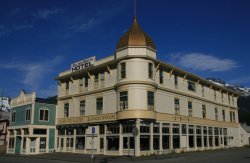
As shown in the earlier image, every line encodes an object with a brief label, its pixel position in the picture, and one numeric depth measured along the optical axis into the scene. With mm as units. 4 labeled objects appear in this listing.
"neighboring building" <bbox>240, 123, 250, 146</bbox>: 47022
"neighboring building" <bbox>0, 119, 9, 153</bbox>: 39838
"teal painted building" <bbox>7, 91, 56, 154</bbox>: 33842
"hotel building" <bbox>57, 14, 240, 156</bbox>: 26775
